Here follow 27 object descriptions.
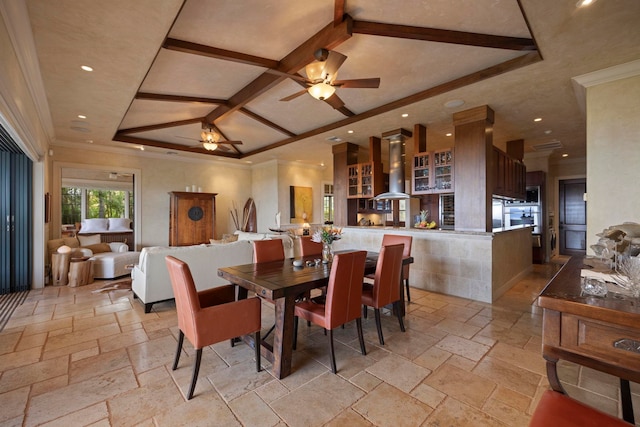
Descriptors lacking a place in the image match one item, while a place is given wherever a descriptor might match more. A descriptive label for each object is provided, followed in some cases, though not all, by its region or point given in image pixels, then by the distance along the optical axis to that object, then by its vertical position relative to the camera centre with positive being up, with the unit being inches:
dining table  85.4 -23.6
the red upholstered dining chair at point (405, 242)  148.2 -16.4
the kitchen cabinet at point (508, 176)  184.7 +27.9
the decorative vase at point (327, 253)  124.5 -18.1
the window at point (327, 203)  376.2 +14.4
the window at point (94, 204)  398.3 +16.2
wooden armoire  277.6 -4.2
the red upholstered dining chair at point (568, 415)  39.3 -29.9
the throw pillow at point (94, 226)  342.3 -14.9
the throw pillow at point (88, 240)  231.5 -21.9
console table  41.0 -19.1
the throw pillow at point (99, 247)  227.9 -28.3
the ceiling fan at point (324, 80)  109.4 +54.9
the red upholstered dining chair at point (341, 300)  89.5 -29.5
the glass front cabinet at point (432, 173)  175.8 +27.2
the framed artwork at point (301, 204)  334.0 +11.7
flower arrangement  122.8 -10.1
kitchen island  156.4 -29.4
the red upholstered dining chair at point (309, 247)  150.5 -18.8
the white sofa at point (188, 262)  140.8 -28.6
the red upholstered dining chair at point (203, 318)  77.3 -31.4
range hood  204.5 +34.6
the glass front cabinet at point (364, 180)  222.1 +27.8
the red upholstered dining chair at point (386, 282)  107.3 -28.0
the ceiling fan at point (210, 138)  196.4 +54.7
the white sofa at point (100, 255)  205.9 -32.4
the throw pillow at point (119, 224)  363.3 -13.4
